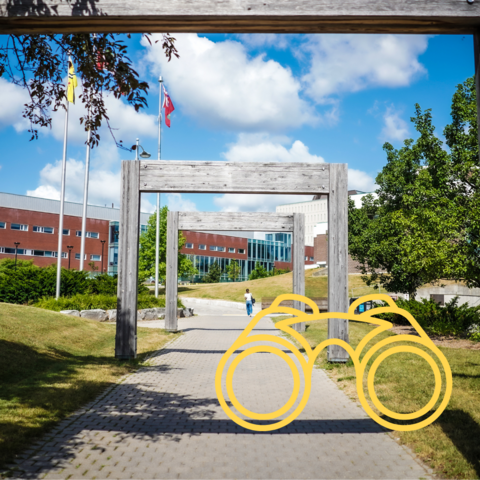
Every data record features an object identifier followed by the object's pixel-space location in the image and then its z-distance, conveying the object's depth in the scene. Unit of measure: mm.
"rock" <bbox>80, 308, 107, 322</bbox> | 20828
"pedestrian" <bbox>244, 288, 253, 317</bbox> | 29469
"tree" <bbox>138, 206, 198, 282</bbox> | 48219
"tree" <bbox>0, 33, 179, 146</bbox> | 6020
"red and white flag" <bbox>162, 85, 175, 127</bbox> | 29484
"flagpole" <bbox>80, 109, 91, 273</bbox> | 29500
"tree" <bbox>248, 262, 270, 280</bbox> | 69938
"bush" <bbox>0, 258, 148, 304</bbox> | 23031
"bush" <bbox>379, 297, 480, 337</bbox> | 16406
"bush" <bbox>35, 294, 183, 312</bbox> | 21297
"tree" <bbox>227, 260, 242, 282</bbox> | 73688
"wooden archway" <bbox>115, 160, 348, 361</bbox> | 10852
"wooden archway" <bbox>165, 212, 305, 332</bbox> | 17625
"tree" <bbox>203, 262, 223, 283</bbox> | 68500
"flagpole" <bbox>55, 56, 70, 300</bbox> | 25669
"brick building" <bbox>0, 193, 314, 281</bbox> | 61219
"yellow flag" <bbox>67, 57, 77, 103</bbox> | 23094
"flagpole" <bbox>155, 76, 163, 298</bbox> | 30625
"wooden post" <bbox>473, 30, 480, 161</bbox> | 3980
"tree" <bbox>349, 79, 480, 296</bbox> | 13727
